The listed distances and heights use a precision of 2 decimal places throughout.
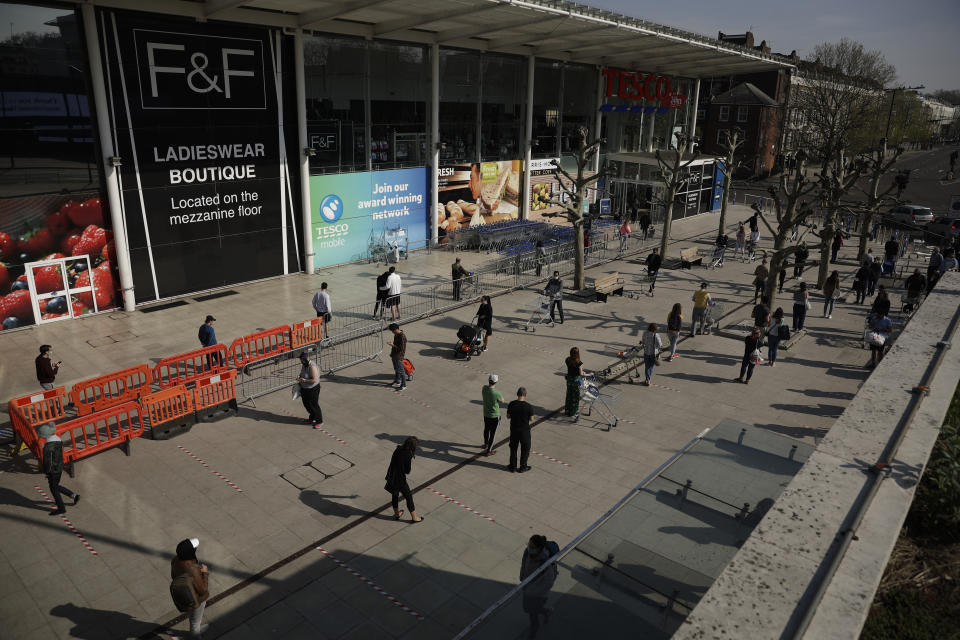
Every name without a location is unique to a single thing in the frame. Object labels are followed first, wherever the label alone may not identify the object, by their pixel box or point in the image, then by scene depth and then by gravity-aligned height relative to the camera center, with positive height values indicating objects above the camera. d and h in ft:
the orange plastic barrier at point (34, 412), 34.60 -15.07
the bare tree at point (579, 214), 71.92 -6.25
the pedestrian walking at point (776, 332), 52.90 -13.87
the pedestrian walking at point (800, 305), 60.29 -13.36
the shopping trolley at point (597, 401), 42.78 -16.18
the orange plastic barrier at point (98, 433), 35.19 -16.26
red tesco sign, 122.42 +13.62
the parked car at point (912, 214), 128.47 -10.58
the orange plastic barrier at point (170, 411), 38.75 -15.57
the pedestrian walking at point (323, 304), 56.80 -13.00
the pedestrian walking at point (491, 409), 36.81 -14.21
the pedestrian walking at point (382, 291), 61.82 -12.79
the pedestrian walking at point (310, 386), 39.96 -14.13
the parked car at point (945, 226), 115.96 -11.76
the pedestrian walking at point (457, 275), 69.30 -12.69
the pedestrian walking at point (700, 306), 59.77 -13.38
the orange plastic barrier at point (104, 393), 39.60 -14.99
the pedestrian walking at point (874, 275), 73.67 -12.79
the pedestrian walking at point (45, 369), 42.32 -14.03
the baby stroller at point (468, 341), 53.42 -15.13
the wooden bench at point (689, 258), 89.71 -13.62
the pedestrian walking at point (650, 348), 48.60 -14.03
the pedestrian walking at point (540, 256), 80.84 -12.48
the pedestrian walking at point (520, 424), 35.35 -14.39
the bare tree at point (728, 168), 101.55 -1.47
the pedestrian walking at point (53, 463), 30.60 -14.51
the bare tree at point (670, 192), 87.35 -4.57
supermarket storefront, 57.06 +2.26
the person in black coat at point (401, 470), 30.17 -14.53
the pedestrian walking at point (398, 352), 45.70 -13.75
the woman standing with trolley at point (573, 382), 42.34 -14.61
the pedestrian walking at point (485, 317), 54.49 -13.28
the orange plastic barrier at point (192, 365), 44.32 -15.27
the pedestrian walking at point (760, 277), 68.13 -12.23
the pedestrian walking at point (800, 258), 61.57 -10.82
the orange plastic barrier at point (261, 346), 48.52 -15.25
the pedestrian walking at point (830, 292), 65.62 -13.19
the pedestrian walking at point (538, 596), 18.21 -12.43
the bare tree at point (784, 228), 59.77 -6.40
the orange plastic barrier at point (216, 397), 41.42 -15.53
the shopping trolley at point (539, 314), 62.69 -15.58
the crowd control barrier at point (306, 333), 52.29 -14.34
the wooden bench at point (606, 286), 71.46 -14.07
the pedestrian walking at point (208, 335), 47.96 -13.32
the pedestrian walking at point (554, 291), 62.54 -12.71
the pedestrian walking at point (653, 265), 76.44 -12.41
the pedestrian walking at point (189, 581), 22.90 -14.94
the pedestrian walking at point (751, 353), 48.75 -14.53
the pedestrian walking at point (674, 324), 52.90 -13.40
